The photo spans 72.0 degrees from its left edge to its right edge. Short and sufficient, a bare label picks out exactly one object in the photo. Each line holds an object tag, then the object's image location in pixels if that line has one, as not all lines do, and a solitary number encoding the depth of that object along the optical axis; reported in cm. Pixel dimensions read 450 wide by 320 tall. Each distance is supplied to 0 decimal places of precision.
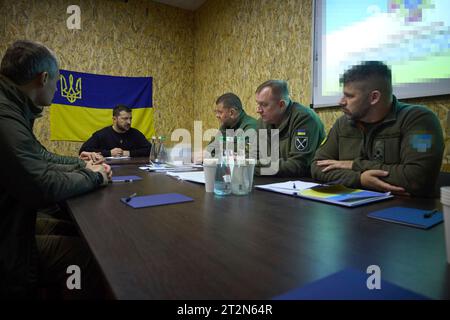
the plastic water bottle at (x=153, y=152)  215
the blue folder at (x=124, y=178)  153
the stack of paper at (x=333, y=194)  100
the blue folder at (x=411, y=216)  77
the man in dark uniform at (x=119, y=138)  361
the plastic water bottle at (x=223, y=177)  114
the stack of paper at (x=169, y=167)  194
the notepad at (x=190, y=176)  145
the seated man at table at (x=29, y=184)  98
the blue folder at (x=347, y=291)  43
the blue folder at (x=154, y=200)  99
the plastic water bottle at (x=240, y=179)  114
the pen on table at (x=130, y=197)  105
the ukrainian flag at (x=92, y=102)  386
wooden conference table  47
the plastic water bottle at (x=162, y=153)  212
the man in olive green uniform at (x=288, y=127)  175
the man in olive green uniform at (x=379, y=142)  124
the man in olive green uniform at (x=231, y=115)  296
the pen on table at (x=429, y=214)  82
